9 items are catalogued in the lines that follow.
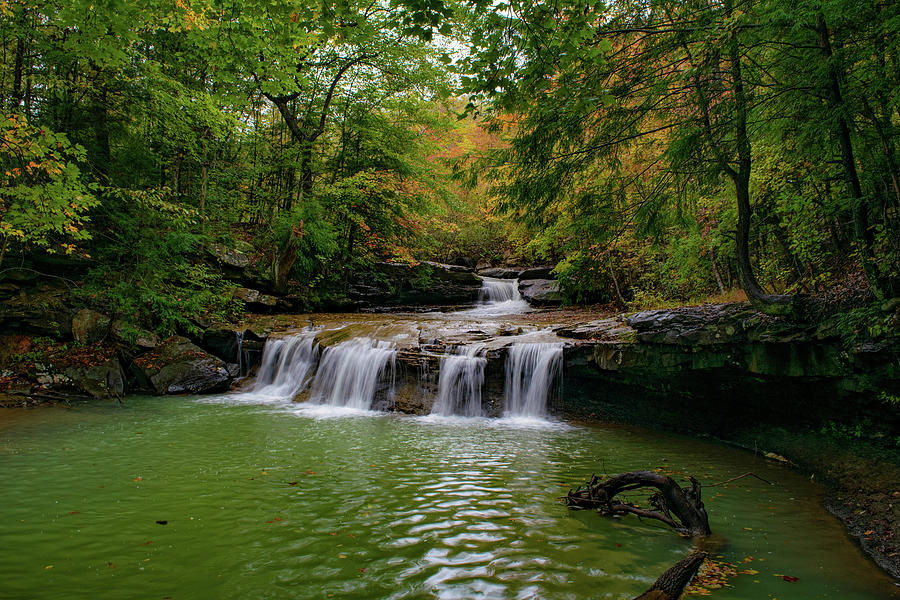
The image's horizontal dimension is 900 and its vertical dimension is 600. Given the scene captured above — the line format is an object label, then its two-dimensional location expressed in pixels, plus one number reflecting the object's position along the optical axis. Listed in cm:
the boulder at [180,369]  998
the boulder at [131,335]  1014
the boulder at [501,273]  2173
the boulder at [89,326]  1006
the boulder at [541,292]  1758
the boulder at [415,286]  1839
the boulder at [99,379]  907
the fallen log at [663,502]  339
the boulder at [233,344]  1166
